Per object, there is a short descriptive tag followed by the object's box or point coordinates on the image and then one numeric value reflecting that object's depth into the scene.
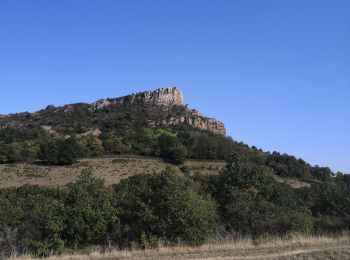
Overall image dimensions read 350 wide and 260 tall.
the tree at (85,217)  18.55
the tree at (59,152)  107.81
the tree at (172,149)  116.12
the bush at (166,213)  18.47
